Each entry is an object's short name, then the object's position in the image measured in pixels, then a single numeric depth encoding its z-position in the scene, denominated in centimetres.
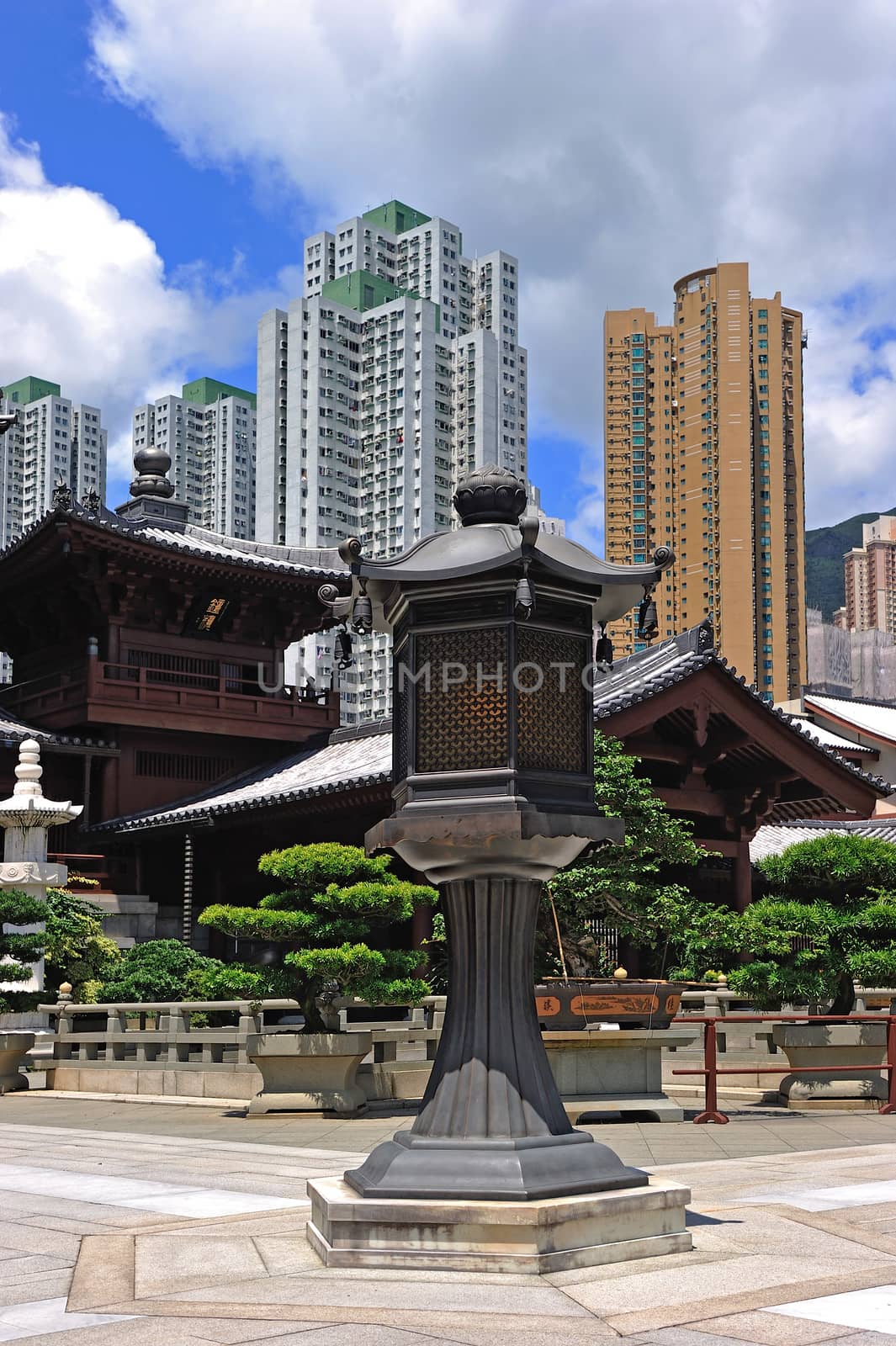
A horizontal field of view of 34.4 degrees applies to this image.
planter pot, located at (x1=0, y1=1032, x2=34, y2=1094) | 1961
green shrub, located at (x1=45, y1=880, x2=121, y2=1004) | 2225
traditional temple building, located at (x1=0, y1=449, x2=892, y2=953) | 2662
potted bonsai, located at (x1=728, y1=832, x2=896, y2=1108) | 1541
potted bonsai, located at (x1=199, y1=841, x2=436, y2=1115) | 1531
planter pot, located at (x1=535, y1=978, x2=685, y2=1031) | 1460
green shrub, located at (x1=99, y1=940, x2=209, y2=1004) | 2180
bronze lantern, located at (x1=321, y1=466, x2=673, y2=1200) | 724
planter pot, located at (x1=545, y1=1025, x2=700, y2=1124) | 1445
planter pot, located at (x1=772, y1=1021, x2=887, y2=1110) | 1532
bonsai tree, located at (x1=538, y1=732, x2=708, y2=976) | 2066
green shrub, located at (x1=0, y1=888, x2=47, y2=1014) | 2023
